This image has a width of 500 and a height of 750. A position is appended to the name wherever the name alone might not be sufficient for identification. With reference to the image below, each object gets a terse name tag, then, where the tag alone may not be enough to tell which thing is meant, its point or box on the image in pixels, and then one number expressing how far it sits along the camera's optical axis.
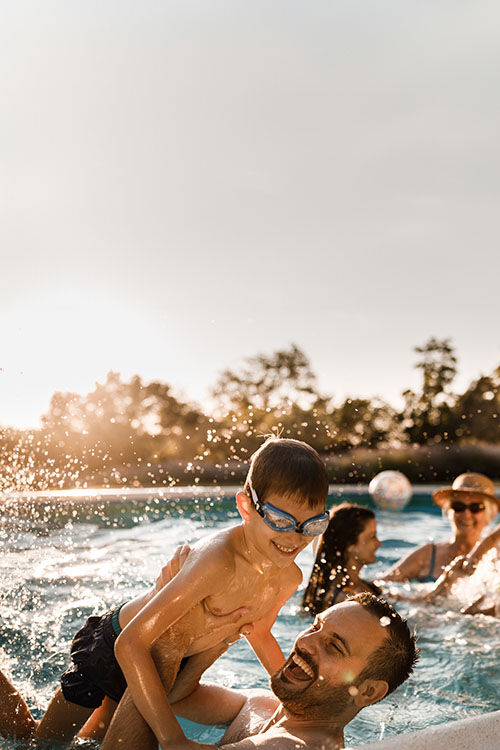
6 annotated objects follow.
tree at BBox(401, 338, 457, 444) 22.50
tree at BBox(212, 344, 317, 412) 23.86
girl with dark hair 5.02
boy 2.47
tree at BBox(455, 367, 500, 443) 22.09
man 2.42
